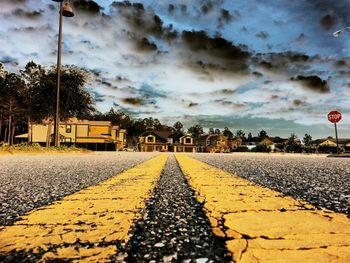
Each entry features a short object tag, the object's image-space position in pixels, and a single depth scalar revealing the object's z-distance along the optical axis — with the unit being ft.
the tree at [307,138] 495.82
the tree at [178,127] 457.31
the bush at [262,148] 230.15
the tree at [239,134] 555.77
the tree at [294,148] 209.27
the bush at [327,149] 172.45
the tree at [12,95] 161.27
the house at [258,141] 422.70
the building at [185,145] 267.18
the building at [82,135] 188.44
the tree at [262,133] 549.79
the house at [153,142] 259.80
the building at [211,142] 262.02
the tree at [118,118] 335.06
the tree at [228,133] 540.35
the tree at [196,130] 408.05
